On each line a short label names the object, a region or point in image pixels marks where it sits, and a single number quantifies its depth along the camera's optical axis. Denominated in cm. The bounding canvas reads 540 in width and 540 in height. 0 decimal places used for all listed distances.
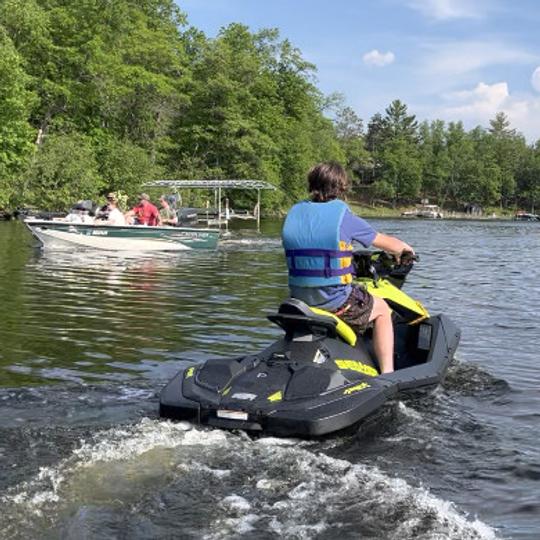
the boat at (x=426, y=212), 9954
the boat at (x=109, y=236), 2089
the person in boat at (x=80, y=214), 2119
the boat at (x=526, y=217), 9740
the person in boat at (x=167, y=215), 2323
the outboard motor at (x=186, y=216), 2506
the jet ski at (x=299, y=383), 473
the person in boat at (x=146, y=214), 2236
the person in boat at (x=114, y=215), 2112
